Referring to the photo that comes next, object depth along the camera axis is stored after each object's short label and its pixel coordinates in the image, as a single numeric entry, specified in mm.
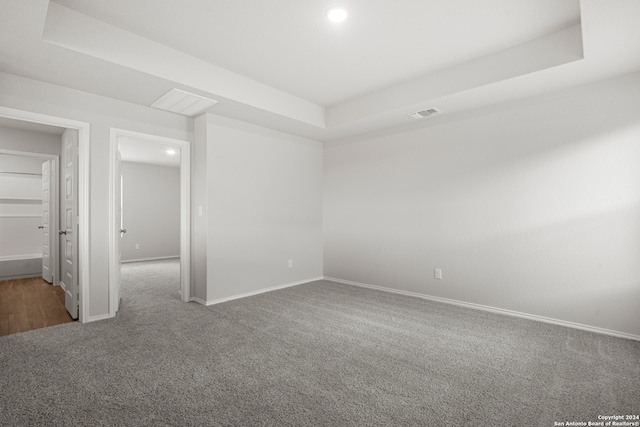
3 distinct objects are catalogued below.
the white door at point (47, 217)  4949
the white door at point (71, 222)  3217
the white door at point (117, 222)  3410
